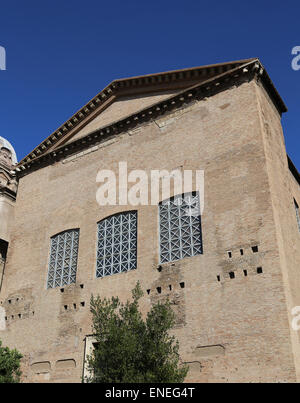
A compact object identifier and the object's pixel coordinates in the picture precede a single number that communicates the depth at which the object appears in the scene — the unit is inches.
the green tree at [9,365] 503.5
